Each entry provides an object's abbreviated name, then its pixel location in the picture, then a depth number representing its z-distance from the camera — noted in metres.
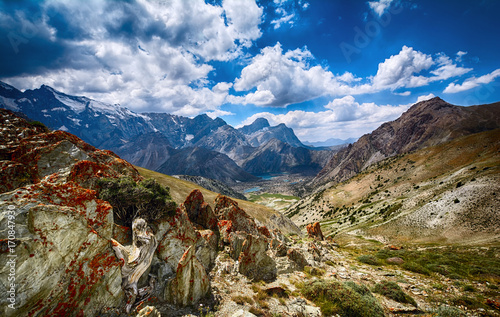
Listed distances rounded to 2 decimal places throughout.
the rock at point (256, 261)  16.14
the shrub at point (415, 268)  23.36
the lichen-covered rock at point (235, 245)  18.14
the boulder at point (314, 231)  45.47
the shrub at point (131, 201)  13.83
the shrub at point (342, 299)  12.61
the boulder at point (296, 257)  20.64
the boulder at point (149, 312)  8.52
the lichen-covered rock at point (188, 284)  10.88
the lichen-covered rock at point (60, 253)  6.80
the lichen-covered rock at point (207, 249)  15.77
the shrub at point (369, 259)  28.30
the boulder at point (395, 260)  27.93
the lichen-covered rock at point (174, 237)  12.97
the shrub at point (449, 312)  13.03
